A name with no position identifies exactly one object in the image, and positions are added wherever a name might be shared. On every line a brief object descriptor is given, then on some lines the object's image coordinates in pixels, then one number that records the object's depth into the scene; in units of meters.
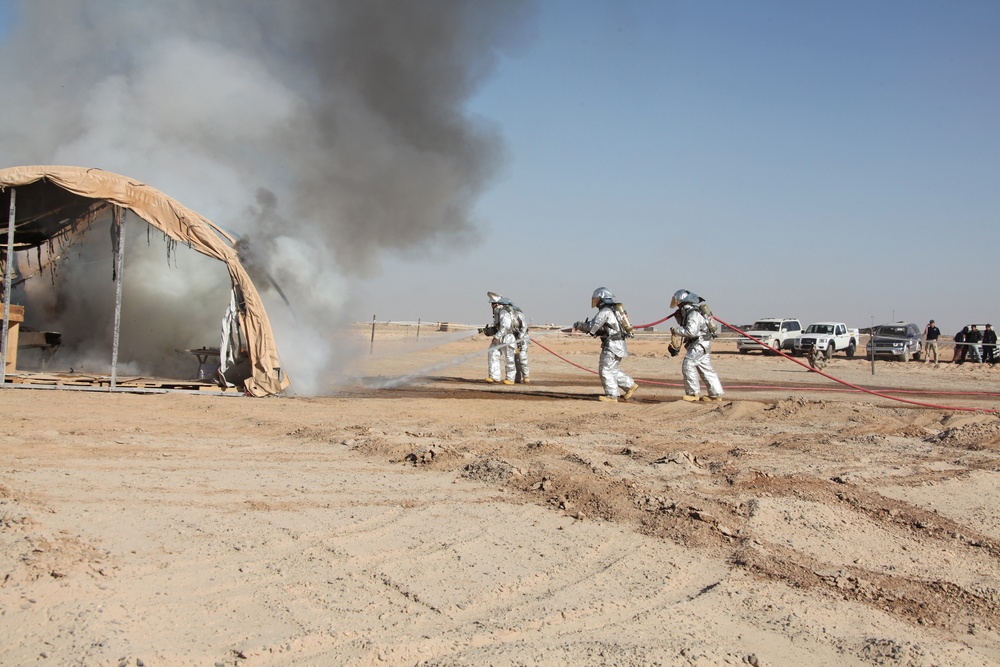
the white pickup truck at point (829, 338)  30.38
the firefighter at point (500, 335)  16.06
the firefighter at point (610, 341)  12.76
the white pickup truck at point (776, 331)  33.00
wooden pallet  12.18
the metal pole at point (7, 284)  11.32
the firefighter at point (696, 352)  12.34
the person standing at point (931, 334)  27.95
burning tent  11.57
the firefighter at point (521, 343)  16.14
